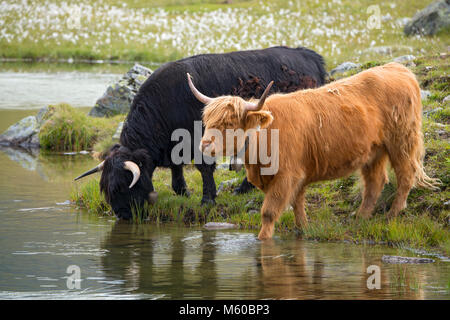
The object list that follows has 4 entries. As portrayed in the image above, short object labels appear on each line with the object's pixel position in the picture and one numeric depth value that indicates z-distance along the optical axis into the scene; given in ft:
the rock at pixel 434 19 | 68.39
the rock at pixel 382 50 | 63.93
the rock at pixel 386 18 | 98.64
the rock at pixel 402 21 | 94.47
